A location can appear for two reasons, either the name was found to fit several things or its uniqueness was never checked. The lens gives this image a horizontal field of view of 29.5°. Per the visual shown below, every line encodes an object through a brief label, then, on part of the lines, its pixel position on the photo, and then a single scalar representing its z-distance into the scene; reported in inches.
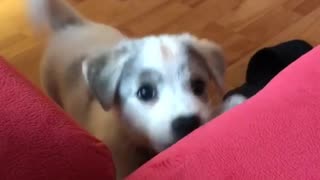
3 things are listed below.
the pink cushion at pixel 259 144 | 26.1
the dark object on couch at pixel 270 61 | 53.8
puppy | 40.9
